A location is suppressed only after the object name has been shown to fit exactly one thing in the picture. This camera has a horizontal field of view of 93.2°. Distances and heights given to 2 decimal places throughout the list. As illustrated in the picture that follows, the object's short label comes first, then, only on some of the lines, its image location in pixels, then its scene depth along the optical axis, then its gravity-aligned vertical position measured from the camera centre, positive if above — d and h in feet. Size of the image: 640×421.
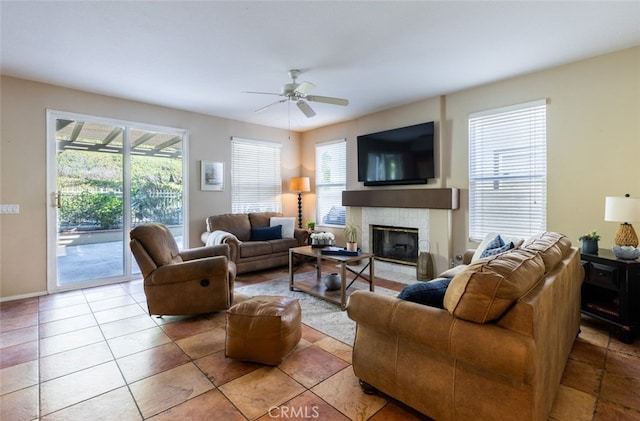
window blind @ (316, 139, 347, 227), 19.27 +1.69
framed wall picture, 17.10 +1.81
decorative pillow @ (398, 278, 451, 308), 5.49 -1.62
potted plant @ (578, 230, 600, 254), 9.14 -1.15
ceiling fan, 10.59 +4.09
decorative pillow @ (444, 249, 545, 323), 4.35 -1.20
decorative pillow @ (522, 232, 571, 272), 5.83 -0.84
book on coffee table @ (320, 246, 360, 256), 11.62 -1.76
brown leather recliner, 9.52 -2.32
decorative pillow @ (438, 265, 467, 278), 9.26 -2.09
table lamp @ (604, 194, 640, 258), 8.28 -0.30
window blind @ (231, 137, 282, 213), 18.79 +1.98
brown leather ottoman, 6.97 -2.93
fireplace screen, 15.84 -2.05
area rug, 8.94 -3.60
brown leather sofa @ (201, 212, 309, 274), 14.99 -1.87
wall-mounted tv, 14.57 +2.63
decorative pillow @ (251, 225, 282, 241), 17.06 -1.50
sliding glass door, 13.16 +0.69
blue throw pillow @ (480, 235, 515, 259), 8.52 -1.19
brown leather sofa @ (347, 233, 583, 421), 4.21 -2.10
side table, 8.11 -2.36
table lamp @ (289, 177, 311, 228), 19.81 +1.49
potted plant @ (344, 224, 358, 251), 17.96 -1.59
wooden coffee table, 10.57 -3.11
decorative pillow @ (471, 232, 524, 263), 9.25 -1.19
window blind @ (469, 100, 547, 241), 11.68 +1.46
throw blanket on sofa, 14.44 -1.48
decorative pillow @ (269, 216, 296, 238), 17.69 -1.02
